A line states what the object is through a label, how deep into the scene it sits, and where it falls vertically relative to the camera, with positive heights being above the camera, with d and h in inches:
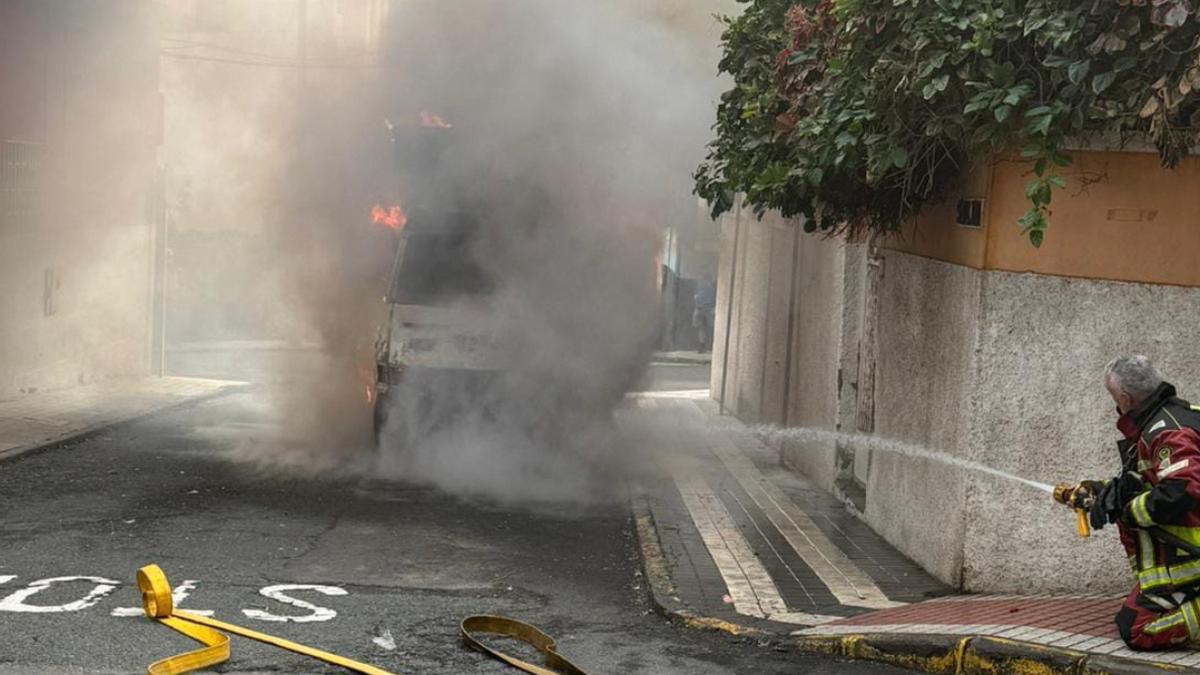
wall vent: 293.9 +16.8
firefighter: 215.8 -30.8
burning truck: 466.3 -17.1
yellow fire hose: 225.8 -62.3
